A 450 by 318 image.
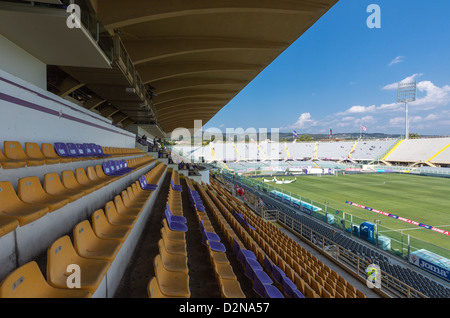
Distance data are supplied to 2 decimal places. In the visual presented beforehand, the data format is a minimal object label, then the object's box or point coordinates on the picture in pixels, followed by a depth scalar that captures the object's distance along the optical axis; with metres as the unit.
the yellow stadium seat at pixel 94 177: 3.45
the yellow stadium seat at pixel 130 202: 3.52
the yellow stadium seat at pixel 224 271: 2.74
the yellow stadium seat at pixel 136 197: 3.89
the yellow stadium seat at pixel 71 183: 2.79
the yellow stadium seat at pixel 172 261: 2.48
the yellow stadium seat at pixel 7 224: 1.44
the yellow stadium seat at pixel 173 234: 3.30
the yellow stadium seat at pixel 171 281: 2.09
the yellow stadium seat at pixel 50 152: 3.29
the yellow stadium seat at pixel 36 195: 2.05
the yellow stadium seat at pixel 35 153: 2.90
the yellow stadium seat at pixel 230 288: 2.38
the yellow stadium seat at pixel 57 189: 2.41
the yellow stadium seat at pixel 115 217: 2.73
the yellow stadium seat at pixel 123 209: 3.12
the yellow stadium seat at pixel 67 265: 1.53
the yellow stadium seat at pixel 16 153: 2.57
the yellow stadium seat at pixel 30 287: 1.18
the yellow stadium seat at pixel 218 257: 3.06
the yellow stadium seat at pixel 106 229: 2.32
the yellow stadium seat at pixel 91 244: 1.93
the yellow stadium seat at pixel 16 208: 1.69
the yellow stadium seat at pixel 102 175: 3.84
